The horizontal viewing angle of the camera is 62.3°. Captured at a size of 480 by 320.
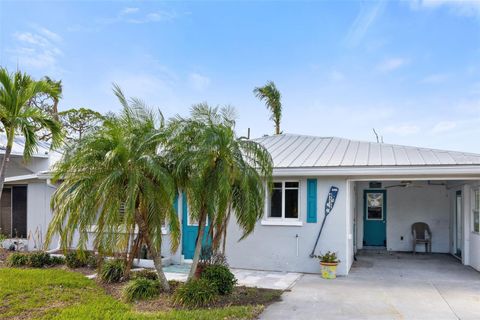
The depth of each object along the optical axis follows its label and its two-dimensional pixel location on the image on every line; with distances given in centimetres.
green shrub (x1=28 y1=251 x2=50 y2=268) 1055
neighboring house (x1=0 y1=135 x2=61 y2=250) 1327
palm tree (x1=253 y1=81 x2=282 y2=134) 2194
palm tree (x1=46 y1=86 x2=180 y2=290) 687
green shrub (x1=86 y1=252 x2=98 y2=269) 1045
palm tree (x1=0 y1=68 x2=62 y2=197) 904
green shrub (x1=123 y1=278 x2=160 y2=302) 727
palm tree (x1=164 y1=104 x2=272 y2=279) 706
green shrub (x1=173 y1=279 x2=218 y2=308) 688
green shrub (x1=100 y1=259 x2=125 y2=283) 866
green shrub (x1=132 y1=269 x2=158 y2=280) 844
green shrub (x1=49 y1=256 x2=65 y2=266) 1093
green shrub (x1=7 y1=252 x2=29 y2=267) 1062
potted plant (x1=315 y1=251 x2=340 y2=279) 945
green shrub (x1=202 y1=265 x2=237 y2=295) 761
